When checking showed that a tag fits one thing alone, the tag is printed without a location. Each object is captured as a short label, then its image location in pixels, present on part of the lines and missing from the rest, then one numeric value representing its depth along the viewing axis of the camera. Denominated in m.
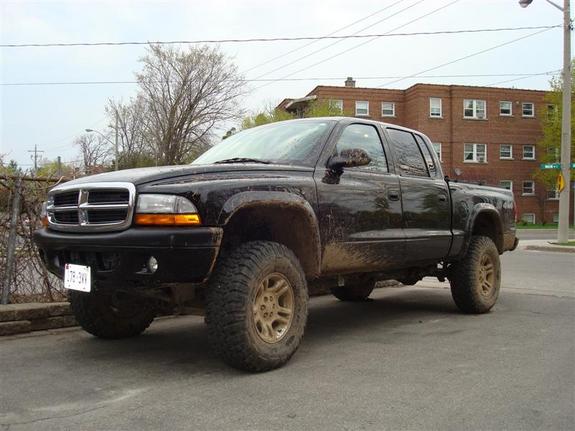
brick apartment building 40.78
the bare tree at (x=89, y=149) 49.20
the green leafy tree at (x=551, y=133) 38.97
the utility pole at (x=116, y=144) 42.11
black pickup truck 3.74
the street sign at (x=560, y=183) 18.77
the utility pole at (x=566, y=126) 18.77
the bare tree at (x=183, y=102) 40.03
